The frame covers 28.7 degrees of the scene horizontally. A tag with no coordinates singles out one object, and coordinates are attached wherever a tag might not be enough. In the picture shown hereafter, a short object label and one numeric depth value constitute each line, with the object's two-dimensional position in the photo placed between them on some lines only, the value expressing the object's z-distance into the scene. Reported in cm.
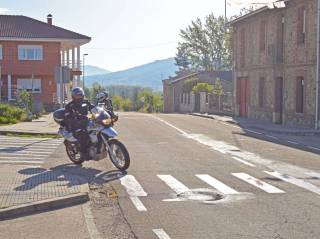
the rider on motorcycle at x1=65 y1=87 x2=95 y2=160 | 1352
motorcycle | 1296
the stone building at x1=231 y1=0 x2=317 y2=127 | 2897
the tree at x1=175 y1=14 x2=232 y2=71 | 9238
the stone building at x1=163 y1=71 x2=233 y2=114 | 4900
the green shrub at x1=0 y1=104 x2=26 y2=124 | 2734
